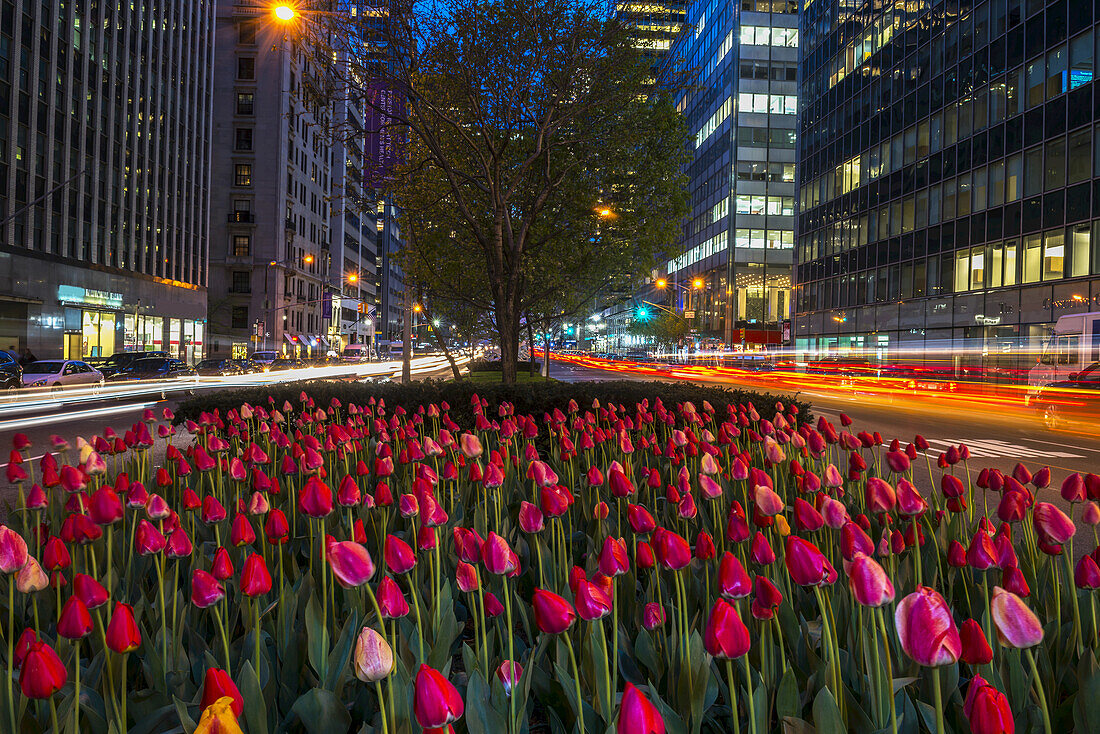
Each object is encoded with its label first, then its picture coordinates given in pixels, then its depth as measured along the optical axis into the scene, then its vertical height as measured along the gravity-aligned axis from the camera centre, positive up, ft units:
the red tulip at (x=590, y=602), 6.34 -2.17
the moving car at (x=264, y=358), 176.35 -2.69
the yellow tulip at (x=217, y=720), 4.17 -2.10
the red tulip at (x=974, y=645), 5.44 -2.16
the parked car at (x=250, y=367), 154.29 -4.28
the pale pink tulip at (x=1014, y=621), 5.51 -1.97
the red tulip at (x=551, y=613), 6.15 -2.18
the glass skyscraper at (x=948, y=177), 112.68 +33.48
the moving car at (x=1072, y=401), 56.18 -3.54
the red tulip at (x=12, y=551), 7.86 -2.20
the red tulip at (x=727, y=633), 5.93 -2.26
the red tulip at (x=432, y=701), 4.75 -2.26
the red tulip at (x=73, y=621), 6.81 -2.55
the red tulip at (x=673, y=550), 7.80 -2.09
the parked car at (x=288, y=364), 179.50 -4.19
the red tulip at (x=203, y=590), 7.68 -2.54
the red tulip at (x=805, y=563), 6.91 -1.98
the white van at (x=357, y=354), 279.53 -2.63
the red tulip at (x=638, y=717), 4.46 -2.22
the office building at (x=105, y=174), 139.03 +38.22
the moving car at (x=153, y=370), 109.29 -3.79
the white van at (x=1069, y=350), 87.25 +0.70
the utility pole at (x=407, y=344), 78.43 +0.50
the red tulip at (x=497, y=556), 7.37 -2.05
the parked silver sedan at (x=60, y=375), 92.73 -3.83
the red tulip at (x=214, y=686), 4.92 -2.27
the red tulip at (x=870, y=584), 6.13 -1.90
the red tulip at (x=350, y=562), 6.58 -1.91
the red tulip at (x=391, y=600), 6.57 -2.24
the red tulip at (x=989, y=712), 4.80 -2.32
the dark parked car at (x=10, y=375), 90.28 -3.85
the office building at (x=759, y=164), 266.98 +67.69
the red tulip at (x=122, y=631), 6.42 -2.50
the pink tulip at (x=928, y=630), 5.08 -1.91
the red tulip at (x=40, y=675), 5.77 -2.58
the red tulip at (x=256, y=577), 7.66 -2.39
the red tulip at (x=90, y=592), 7.74 -2.59
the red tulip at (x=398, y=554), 7.23 -2.02
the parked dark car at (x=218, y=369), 135.64 -4.20
